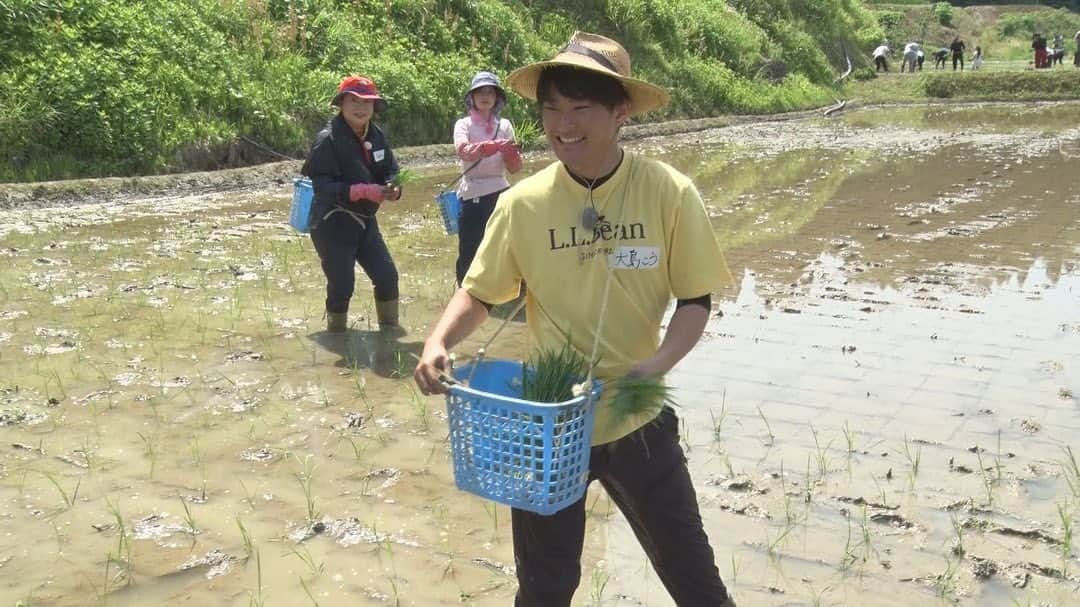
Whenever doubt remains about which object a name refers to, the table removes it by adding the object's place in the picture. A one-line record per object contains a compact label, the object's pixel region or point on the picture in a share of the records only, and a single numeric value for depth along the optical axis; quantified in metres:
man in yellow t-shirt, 2.45
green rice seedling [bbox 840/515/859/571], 3.49
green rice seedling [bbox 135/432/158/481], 4.34
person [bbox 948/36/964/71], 37.06
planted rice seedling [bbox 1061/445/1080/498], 4.04
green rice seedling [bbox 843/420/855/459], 4.45
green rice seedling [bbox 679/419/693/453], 4.55
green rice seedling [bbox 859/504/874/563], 3.58
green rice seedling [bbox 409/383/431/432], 4.81
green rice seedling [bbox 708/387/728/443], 4.68
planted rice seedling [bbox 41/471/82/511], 3.91
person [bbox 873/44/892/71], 36.41
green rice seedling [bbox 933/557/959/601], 3.32
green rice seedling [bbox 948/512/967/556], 3.55
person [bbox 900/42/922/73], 36.59
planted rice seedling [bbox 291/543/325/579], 3.45
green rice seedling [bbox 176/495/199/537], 3.72
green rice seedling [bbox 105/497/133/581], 3.49
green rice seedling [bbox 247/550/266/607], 3.26
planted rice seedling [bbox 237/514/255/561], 3.56
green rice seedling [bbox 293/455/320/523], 3.84
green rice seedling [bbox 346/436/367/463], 4.41
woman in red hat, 5.98
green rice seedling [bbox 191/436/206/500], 4.09
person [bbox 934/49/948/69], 39.09
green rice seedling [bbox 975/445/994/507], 3.96
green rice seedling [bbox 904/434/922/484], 4.21
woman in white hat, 6.29
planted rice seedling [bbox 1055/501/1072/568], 3.51
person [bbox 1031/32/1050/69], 34.53
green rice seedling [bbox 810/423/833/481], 4.22
